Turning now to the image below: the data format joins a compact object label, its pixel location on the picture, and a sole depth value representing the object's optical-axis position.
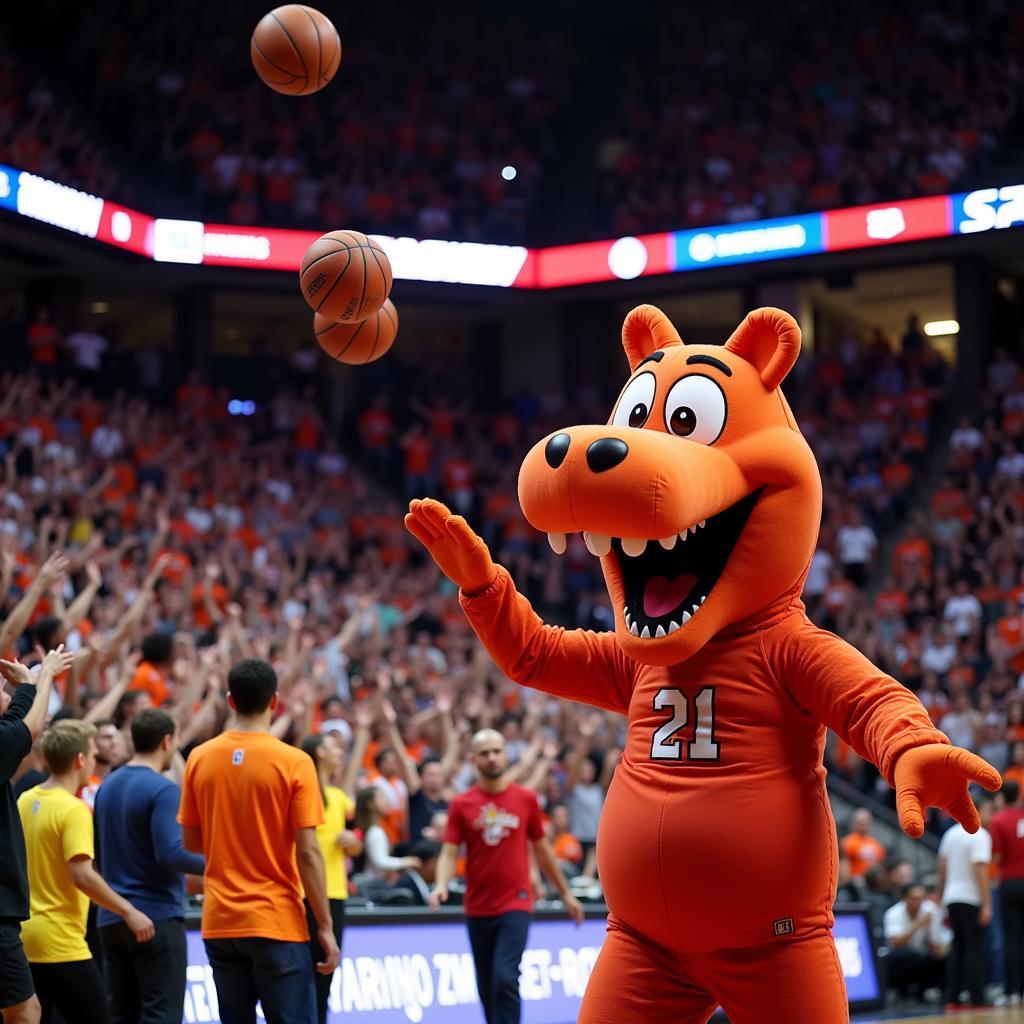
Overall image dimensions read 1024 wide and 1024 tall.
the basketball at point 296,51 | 7.52
